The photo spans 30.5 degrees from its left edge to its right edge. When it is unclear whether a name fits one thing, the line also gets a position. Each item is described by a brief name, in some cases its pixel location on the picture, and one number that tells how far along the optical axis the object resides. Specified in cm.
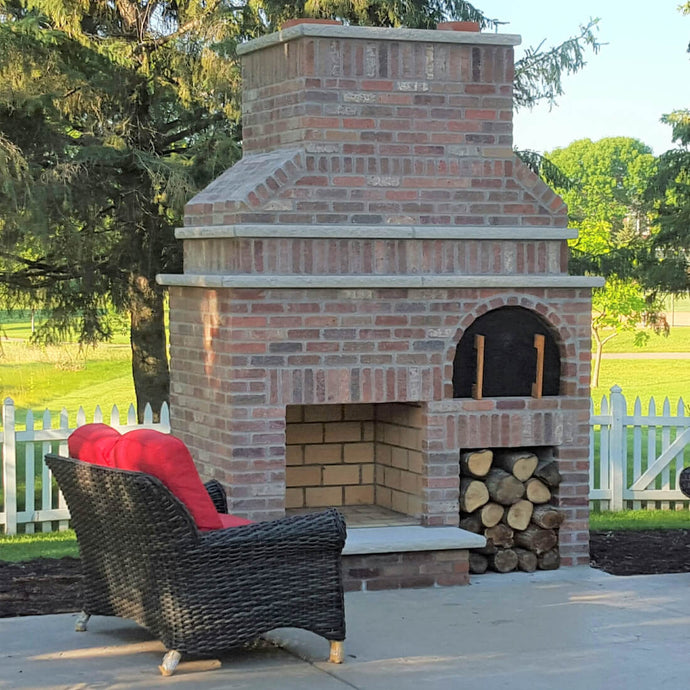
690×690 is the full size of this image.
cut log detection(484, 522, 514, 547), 789
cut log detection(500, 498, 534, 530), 793
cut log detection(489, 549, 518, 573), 790
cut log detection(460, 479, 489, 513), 782
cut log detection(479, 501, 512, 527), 786
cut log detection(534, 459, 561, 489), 795
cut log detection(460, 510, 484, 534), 789
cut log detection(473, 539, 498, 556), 789
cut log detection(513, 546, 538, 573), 794
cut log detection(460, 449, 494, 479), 780
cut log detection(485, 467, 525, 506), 786
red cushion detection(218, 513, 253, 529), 602
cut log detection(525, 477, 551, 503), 795
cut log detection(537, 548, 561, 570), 797
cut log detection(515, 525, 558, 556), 793
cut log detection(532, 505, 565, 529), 791
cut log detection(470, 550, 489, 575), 788
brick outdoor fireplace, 738
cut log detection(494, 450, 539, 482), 790
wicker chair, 556
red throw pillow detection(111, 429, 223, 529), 562
